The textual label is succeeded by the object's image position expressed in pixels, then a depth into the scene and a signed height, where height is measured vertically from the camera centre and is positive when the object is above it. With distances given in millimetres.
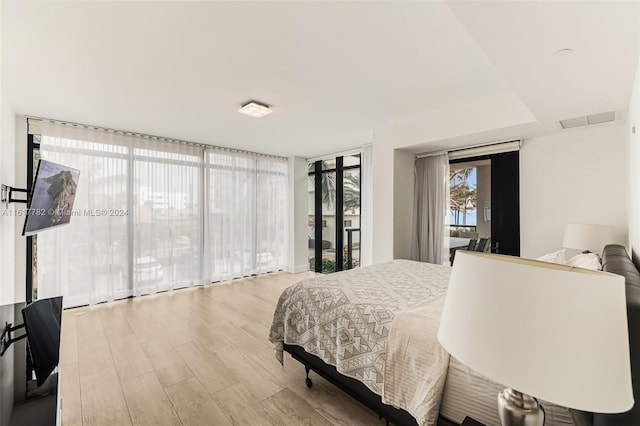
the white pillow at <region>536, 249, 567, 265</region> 2313 -377
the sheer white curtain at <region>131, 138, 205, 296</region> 4297 +9
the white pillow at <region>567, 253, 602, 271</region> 1851 -343
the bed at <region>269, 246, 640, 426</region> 1310 -784
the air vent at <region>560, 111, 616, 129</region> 2482 +869
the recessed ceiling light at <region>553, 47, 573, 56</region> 1503 +871
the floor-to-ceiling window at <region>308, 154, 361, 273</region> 5580 +30
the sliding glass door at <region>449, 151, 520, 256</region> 3459 +160
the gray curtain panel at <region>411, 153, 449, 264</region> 3951 +91
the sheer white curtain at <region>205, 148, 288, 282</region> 5090 +50
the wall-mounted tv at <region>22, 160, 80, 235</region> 2521 +202
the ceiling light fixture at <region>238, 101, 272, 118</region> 3002 +1168
